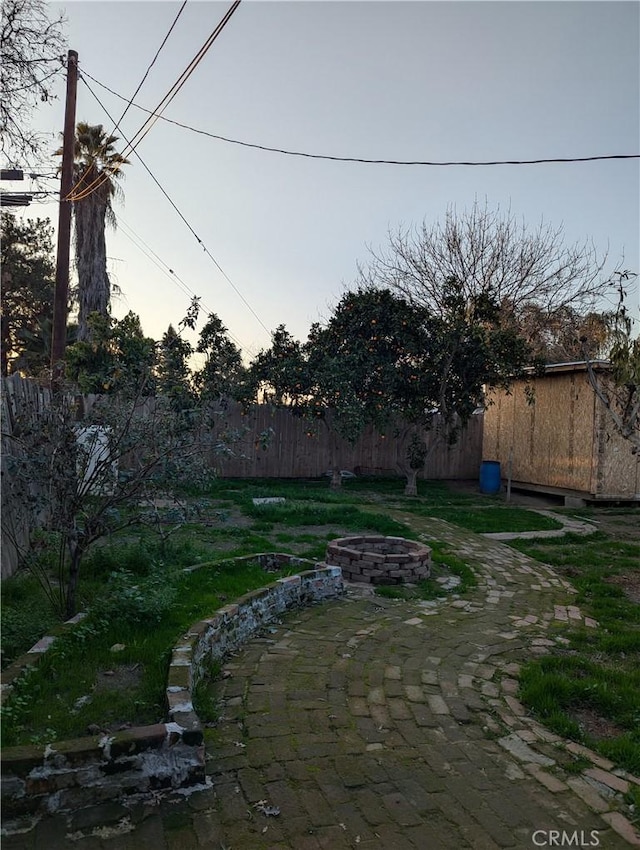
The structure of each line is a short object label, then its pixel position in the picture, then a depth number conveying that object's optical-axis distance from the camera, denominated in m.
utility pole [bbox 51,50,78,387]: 9.16
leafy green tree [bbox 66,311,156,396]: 10.93
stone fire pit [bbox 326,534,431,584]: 5.90
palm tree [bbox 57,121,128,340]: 15.67
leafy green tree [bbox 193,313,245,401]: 12.90
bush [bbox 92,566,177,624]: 4.02
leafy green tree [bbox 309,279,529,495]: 12.84
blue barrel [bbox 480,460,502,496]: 14.84
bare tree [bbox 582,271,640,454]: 6.88
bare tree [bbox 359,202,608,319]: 17.89
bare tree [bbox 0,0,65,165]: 8.31
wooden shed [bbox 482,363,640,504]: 12.80
